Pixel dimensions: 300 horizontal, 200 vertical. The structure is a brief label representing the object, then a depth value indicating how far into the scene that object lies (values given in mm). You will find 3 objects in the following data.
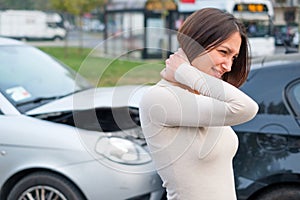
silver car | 3416
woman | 1526
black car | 3047
